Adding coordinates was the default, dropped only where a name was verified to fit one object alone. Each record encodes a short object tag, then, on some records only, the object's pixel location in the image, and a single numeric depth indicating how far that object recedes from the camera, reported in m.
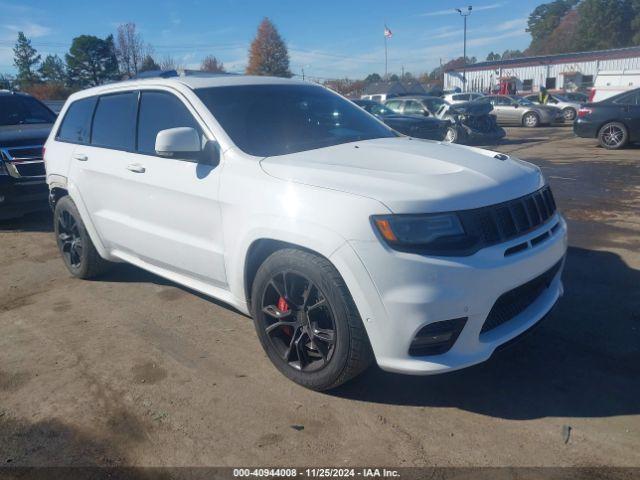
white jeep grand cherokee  2.54
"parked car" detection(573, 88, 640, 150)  12.51
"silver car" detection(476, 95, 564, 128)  22.77
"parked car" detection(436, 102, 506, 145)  15.30
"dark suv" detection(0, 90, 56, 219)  6.93
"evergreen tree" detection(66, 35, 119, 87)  55.52
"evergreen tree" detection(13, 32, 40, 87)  72.88
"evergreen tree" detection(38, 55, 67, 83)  62.06
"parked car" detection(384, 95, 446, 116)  17.33
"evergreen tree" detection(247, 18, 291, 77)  84.50
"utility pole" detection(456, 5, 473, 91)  51.44
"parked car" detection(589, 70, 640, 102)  14.39
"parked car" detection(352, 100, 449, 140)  13.64
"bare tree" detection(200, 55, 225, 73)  74.32
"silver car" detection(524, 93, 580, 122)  23.95
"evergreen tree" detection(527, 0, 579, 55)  104.75
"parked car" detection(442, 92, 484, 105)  31.38
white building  41.94
